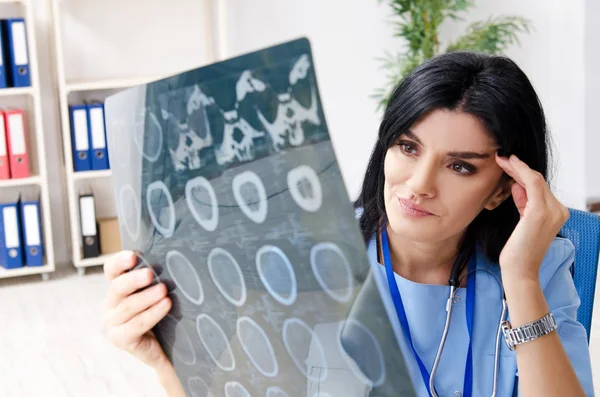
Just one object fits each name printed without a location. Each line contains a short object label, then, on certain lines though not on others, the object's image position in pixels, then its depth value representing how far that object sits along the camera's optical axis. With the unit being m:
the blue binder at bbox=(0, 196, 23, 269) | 3.81
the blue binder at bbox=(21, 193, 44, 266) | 3.85
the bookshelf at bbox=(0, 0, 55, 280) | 3.74
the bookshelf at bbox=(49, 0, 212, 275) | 3.91
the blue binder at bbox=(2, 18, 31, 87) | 3.69
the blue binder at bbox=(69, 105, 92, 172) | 3.81
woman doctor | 0.99
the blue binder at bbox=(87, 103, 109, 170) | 3.82
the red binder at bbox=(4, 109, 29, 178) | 3.75
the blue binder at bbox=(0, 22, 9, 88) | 3.70
